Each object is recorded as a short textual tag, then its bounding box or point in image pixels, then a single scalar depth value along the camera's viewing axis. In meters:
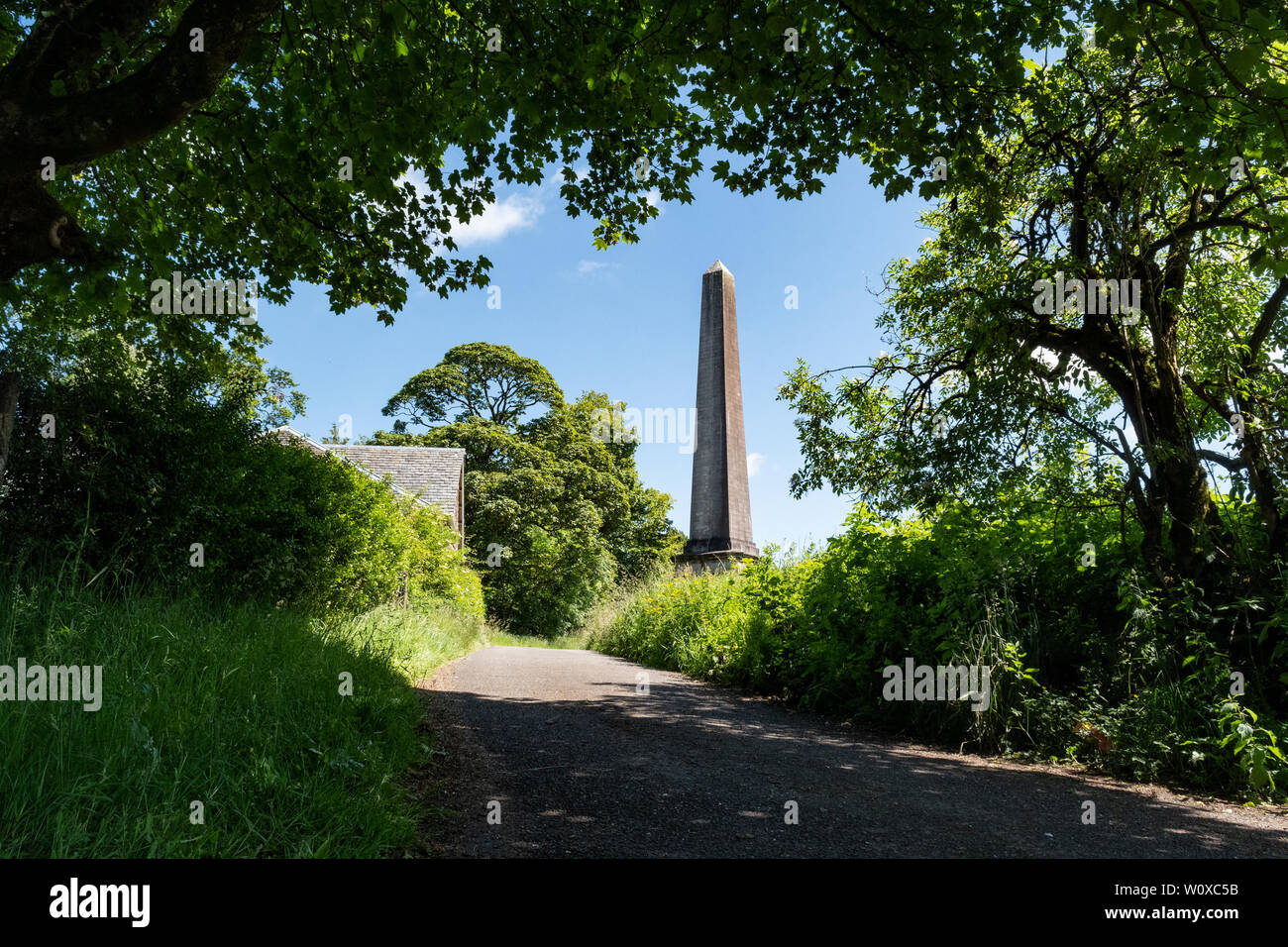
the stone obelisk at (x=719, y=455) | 19.97
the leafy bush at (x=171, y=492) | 5.58
